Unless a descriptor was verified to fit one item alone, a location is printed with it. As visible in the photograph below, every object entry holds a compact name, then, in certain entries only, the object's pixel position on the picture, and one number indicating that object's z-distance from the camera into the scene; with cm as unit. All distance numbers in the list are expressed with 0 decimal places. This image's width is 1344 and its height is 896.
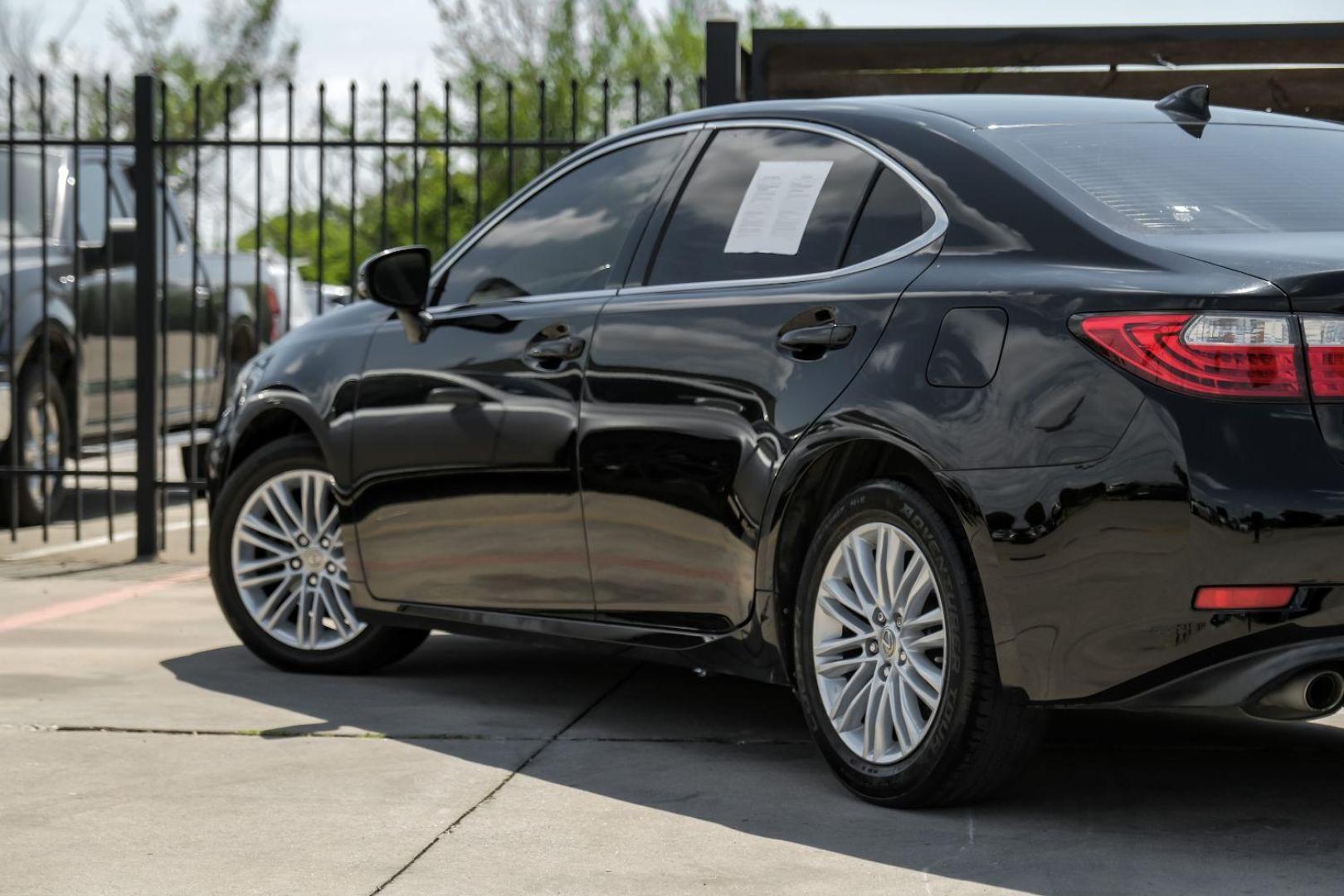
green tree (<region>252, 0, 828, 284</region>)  3675
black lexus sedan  386
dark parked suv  1050
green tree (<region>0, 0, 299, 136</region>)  3869
